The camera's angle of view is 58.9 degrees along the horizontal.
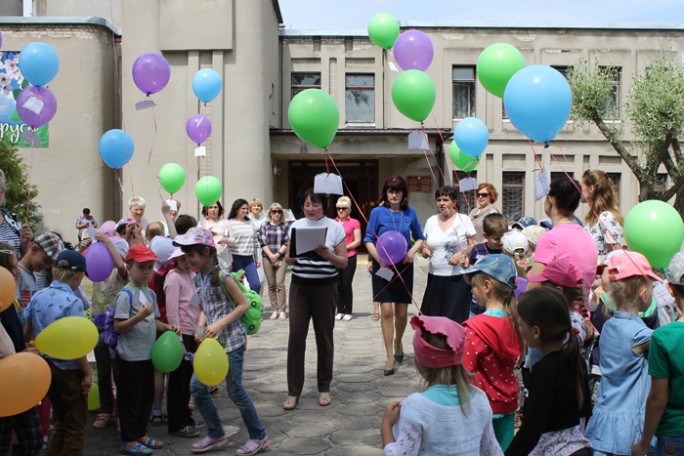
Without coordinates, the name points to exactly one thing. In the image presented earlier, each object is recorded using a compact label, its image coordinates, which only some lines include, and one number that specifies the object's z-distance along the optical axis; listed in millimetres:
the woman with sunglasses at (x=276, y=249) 9984
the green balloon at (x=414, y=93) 6270
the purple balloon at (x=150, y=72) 8203
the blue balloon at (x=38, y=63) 7148
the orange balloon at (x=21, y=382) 3041
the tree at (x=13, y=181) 16500
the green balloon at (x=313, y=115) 5328
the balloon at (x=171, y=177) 9617
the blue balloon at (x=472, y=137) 7367
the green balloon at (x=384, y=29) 7945
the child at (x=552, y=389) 2535
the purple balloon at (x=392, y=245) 6102
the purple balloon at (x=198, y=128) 10234
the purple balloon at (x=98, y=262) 4859
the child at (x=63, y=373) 3848
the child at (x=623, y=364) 2957
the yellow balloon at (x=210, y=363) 3992
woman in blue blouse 6371
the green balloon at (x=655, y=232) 4246
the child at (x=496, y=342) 3074
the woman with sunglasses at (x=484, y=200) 6920
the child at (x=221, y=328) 4305
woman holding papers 5395
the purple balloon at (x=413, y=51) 7156
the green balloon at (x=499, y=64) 6055
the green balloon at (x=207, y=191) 9383
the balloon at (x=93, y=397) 4734
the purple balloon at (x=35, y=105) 7023
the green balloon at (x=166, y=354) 4328
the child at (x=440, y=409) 2301
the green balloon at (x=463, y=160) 8438
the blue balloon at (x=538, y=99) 4508
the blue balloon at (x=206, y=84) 9922
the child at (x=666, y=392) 2615
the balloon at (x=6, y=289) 3184
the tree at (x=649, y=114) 19562
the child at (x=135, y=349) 4359
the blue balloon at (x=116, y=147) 7652
